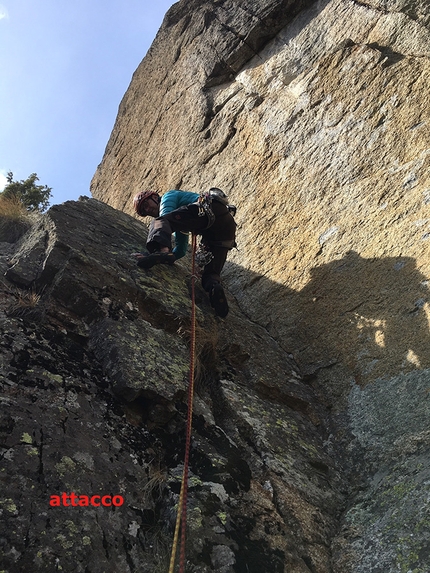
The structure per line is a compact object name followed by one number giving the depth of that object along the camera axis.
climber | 5.39
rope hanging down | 2.34
